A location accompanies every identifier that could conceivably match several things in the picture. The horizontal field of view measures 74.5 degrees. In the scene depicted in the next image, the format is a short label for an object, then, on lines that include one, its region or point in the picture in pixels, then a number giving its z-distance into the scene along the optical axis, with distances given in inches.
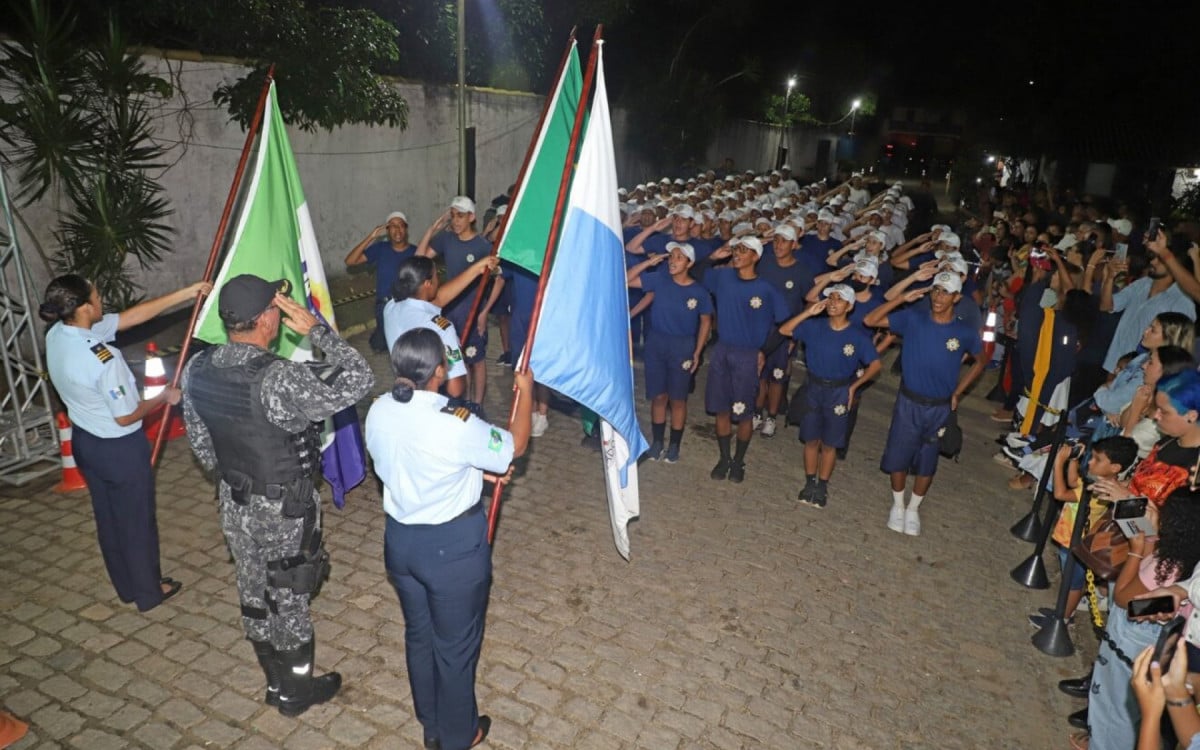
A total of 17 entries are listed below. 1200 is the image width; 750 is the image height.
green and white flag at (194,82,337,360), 203.9
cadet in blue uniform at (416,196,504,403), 311.0
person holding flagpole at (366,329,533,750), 136.3
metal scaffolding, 248.2
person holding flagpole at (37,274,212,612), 175.2
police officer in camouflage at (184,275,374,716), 147.4
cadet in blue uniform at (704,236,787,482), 282.5
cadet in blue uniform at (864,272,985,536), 247.4
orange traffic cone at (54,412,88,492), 257.3
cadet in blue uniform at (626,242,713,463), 288.8
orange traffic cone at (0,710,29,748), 136.9
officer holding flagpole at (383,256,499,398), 225.1
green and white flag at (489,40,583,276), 203.0
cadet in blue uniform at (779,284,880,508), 262.1
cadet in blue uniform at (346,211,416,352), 320.2
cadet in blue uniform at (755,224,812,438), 332.8
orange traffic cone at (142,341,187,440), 202.9
